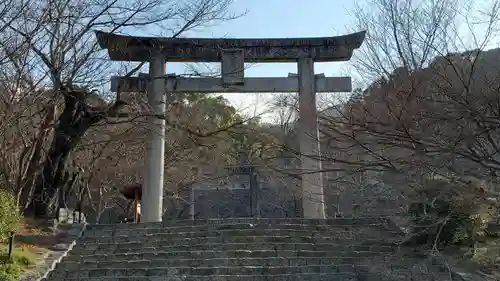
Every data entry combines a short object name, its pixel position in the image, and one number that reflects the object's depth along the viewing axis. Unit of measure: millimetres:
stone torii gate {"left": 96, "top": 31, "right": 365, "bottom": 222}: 14328
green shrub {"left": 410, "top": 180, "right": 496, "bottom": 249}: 5930
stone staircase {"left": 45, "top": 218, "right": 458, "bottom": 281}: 9227
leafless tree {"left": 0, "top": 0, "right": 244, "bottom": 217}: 9891
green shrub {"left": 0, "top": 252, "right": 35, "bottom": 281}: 8422
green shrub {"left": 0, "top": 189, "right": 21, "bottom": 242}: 9266
